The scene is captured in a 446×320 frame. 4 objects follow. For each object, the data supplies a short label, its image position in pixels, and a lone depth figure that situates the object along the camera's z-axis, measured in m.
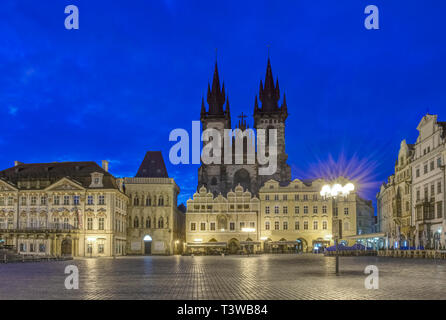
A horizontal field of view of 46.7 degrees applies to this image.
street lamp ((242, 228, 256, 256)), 74.93
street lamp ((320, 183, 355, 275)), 22.96
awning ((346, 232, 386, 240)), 63.62
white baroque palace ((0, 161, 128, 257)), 67.12
